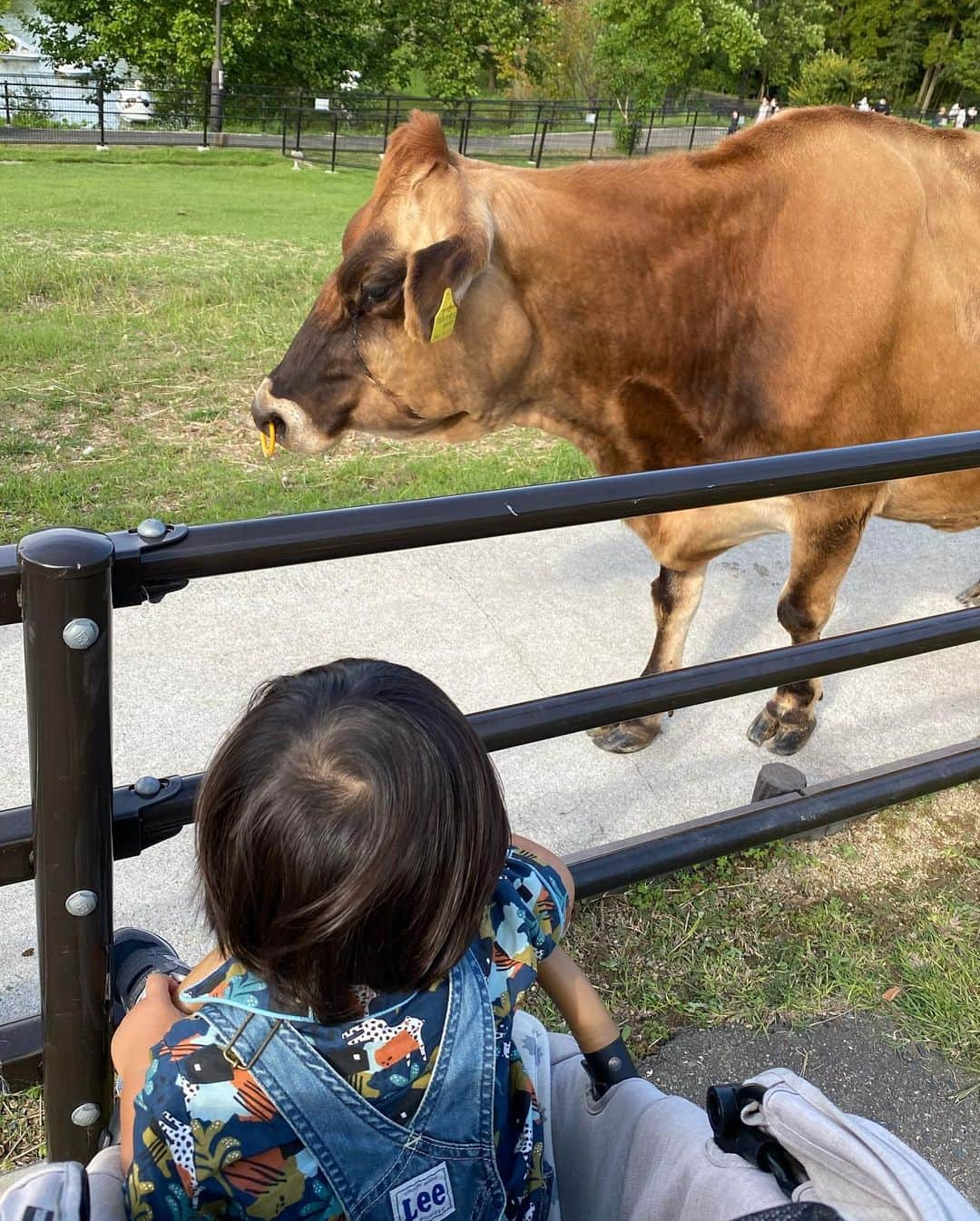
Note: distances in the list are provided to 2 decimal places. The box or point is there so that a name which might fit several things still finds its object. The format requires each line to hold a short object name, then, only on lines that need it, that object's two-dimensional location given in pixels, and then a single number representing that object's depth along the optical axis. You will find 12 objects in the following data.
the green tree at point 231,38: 31.30
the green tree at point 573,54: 42.78
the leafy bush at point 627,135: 29.71
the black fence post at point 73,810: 1.14
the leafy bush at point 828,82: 45.72
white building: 24.09
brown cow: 2.94
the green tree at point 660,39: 38.66
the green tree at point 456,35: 37.00
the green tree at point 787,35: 47.12
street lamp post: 25.47
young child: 1.04
